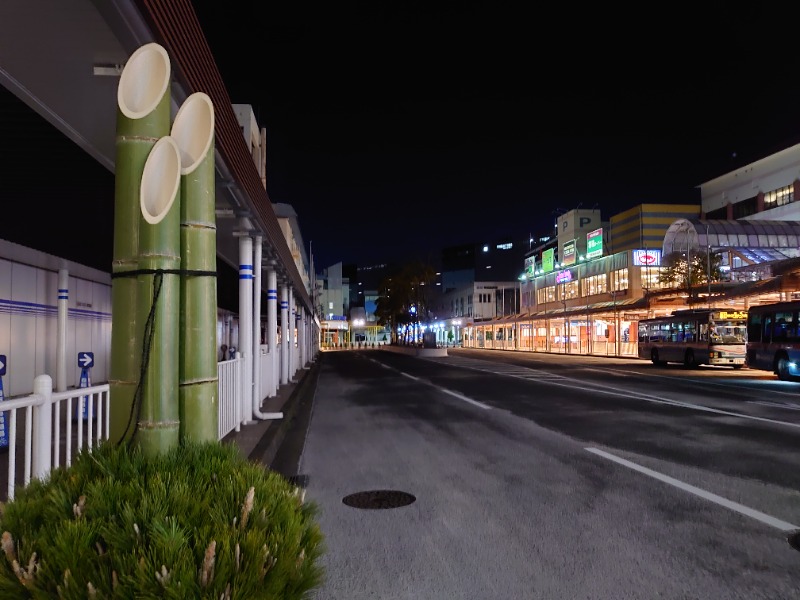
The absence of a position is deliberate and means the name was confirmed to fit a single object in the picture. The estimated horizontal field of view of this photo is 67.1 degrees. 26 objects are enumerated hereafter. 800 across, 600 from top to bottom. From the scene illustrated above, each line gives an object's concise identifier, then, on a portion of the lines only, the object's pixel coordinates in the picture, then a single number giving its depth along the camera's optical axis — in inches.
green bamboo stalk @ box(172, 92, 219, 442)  149.2
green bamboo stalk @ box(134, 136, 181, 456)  138.3
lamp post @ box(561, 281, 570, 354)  2370.1
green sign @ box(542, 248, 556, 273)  3410.9
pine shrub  90.4
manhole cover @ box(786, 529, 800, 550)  195.0
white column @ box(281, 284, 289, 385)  811.4
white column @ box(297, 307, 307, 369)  1309.1
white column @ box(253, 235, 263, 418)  478.0
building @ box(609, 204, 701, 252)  3221.0
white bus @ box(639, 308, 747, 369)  1185.4
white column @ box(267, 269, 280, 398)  649.0
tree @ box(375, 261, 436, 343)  2817.4
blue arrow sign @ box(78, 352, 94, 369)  435.7
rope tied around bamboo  137.3
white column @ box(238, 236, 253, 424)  442.9
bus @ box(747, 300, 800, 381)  877.8
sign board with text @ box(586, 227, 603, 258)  2913.4
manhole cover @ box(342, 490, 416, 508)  254.2
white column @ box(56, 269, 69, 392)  563.5
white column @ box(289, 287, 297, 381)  929.1
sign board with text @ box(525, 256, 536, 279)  3722.9
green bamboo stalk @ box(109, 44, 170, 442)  139.4
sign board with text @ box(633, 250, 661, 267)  2586.1
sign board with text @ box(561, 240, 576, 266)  3221.0
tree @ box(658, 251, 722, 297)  1977.4
